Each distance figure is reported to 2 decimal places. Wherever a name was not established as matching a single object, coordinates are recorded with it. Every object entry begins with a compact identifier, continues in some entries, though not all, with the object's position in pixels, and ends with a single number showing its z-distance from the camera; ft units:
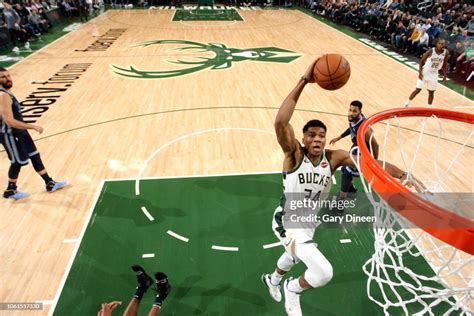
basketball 9.55
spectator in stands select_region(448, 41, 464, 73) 35.57
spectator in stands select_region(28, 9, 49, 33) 49.00
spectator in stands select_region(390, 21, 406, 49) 44.00
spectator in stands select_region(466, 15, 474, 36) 40.43
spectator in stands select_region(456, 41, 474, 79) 33.37
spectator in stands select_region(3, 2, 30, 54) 42.60
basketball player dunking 9.56
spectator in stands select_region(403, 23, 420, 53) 41.78
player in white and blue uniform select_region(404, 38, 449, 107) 24.88
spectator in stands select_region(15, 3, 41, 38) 46.80
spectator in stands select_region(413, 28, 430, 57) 40.24
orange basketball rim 6.39
